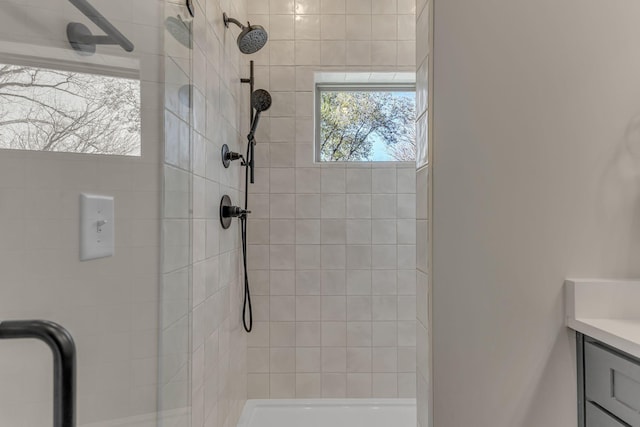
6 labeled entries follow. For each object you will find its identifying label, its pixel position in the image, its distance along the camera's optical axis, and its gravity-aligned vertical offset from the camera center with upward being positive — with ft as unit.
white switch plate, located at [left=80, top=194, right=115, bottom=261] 2.36 -0.09
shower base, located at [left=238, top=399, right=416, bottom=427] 7.30 -4.04
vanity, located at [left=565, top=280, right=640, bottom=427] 2.40 -0.96
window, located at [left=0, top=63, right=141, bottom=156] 1.81 +0.62
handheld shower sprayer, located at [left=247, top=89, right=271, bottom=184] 7.20 +2.21
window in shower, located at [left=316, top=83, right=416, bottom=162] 8.38 +2.15
